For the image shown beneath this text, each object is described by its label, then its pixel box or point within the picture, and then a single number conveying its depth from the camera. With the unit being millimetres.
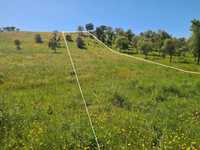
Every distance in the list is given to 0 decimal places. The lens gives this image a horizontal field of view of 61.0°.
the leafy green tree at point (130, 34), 46030
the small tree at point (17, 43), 28892
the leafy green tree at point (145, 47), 34311
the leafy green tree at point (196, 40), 30042
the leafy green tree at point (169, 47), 33515
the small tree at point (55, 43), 28814
